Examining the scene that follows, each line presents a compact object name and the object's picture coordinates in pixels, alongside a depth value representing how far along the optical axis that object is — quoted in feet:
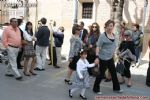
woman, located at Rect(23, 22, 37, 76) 19.17
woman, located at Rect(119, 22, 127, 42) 24.41
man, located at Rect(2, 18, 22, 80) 17.78
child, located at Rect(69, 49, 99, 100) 15.31
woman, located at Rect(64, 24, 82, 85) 17.61
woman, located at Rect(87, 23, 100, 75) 18.81
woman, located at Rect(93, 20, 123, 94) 16.21
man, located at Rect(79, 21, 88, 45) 20.63
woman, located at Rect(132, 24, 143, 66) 24.16
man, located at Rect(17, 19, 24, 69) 21.10
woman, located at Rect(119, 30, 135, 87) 17.91
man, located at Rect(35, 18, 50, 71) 20.58
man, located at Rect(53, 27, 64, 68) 22.33
